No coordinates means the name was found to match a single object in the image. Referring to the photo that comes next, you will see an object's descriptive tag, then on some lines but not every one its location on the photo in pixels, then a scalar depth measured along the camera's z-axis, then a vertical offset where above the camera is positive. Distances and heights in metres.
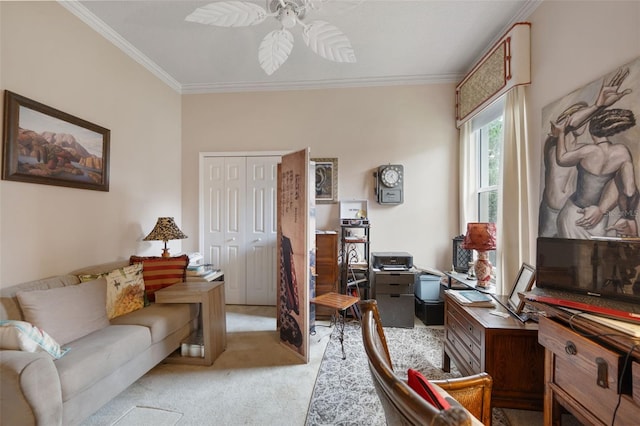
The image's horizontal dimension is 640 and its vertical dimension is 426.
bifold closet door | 3.72 -0.13
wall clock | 3.42 +0.43
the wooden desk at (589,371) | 0.94 -0.64
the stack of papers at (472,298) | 1.92 -0.64
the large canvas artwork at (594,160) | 1.43 +0.35
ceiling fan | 1.57 +1.22
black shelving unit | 3.24 -0.67
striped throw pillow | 2.57 -0.57
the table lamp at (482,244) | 2.23 -0.25
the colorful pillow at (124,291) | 2.18 -0.67
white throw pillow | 1.37 -0.68
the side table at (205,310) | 2.28 -0.86
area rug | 1.73 -1.34
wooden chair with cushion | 0.47 -0.42
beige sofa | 1.21 -0.88
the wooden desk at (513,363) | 1.59 -0.92
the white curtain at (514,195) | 2.17 +0.18
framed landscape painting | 1.86 +0.57
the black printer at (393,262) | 3.14 -0.57
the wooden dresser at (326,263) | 3.17 -0.59
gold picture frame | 3.58 +0.48
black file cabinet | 3.03 -0.95
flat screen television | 1.12 -0.25
